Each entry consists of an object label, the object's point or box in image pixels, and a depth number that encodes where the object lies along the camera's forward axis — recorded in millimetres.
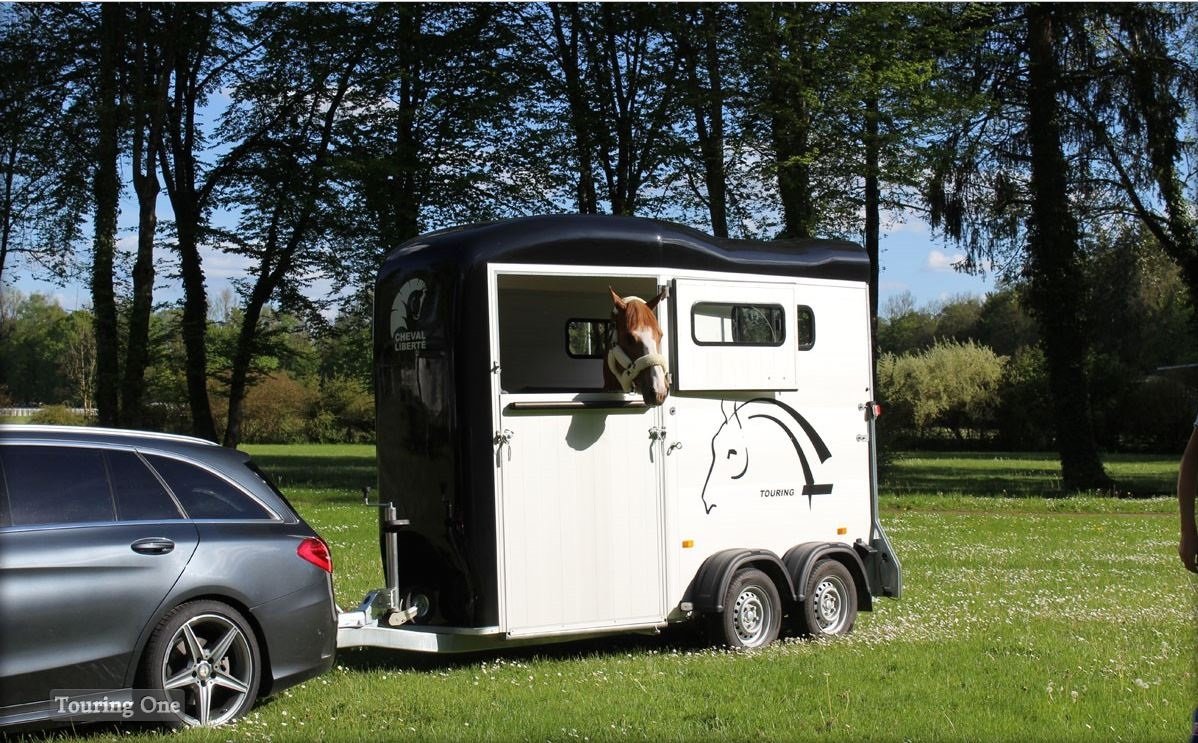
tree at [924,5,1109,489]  32344
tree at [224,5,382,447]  32219
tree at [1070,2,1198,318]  31562
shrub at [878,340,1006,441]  55562
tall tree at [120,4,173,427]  29734
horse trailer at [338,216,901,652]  8977
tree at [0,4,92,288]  26844
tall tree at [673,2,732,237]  29844
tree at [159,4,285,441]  32906
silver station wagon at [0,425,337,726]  6328
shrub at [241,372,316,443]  56500
